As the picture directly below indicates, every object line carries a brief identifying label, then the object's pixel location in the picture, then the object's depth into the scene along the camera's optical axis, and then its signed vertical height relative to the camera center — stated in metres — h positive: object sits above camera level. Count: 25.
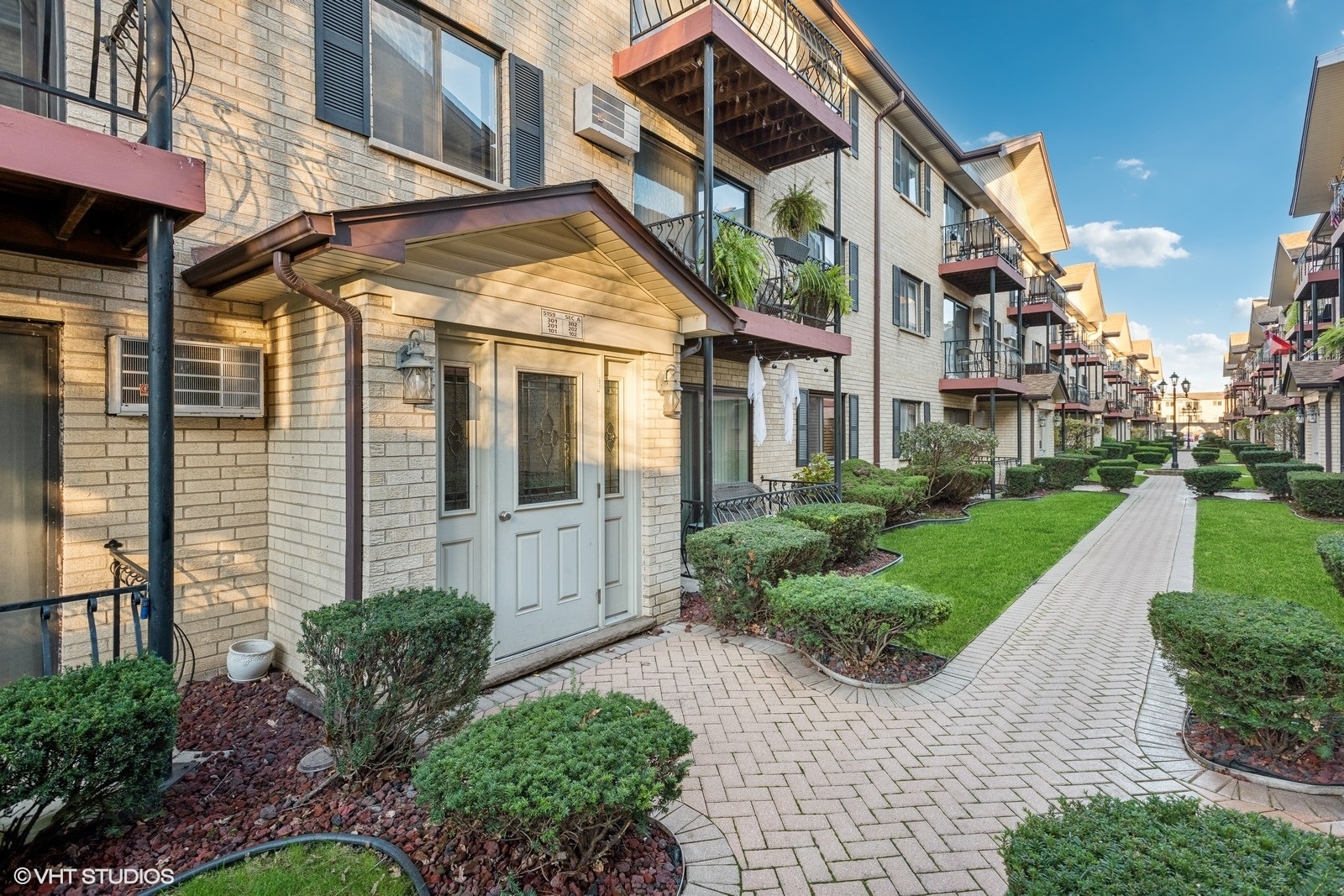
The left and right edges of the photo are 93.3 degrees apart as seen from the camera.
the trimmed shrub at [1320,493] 13.35 -1.10
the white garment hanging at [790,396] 10.27 +0.77
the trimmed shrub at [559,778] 2.33 -1.29
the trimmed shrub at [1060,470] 20.55 -0.92
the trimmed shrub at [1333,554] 6.10 -1.11
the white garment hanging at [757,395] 9.33 +0.71
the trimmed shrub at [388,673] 3.33 -1.25
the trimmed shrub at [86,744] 2.44 -1.22
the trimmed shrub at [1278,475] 16.97 -0.89
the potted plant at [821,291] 9.55 +2.32
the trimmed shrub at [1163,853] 1.75 -1.23
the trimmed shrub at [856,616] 4.95 -1.37
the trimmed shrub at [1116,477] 20.18 -1.11
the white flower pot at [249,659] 4.63 -1.59
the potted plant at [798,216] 9.98 +3.64
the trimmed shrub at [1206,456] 31.16 -0.69
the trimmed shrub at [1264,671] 3.48 -1.31
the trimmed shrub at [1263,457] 22.85 -0.56
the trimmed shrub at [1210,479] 17.95 -1.05
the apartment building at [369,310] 4.01 +1.02
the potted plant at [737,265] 8.07 +2.29
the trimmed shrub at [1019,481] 17.95 -1.10
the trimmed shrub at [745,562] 6.02 -1.17
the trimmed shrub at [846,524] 7.92 -1.08
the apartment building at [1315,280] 17.41 +5.95
